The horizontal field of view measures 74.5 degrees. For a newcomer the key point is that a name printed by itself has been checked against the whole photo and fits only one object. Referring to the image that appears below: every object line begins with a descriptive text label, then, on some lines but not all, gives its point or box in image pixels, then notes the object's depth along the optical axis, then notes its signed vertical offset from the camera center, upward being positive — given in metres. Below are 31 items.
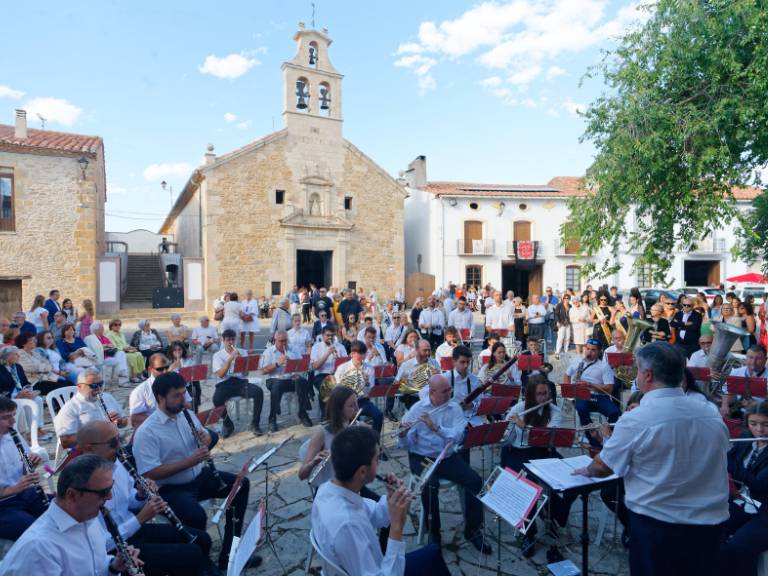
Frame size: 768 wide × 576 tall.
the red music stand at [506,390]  5.96 -1.29
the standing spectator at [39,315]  10.35 -0.69
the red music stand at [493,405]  5.20 -1.30
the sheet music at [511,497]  3.18 -1.44
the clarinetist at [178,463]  3.74 -1.37
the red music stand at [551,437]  4.23 -1.32
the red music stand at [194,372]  6.73 -1.22
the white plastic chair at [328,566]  2.23 -1.28
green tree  7.73 +2.50
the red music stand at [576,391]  5.86 -1.30
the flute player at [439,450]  4.18 -1.50
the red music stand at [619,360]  6.79 -1.07
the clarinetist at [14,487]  3.39 -1.42
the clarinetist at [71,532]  2.26 -1.17
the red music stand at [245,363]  7.04 -1.15
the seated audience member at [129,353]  10.00 -1.43
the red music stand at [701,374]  6.46 -1.20
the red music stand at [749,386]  5.59 -1.18
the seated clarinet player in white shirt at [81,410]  4.80 -1.24
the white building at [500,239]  27.45 +2.32
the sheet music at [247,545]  2.47 -1.37
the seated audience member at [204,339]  10.12 -1.16
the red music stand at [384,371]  7.16 -1.27
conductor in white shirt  2.54 -0.97
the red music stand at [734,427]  4.44 -1.31
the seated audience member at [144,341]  10.24 -1.20
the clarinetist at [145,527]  3.03 -1.57
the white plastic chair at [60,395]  6.09 -1.43
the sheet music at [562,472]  3.29 -1.31
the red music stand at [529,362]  7.14 -1.16
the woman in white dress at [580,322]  12.01 -0.99
